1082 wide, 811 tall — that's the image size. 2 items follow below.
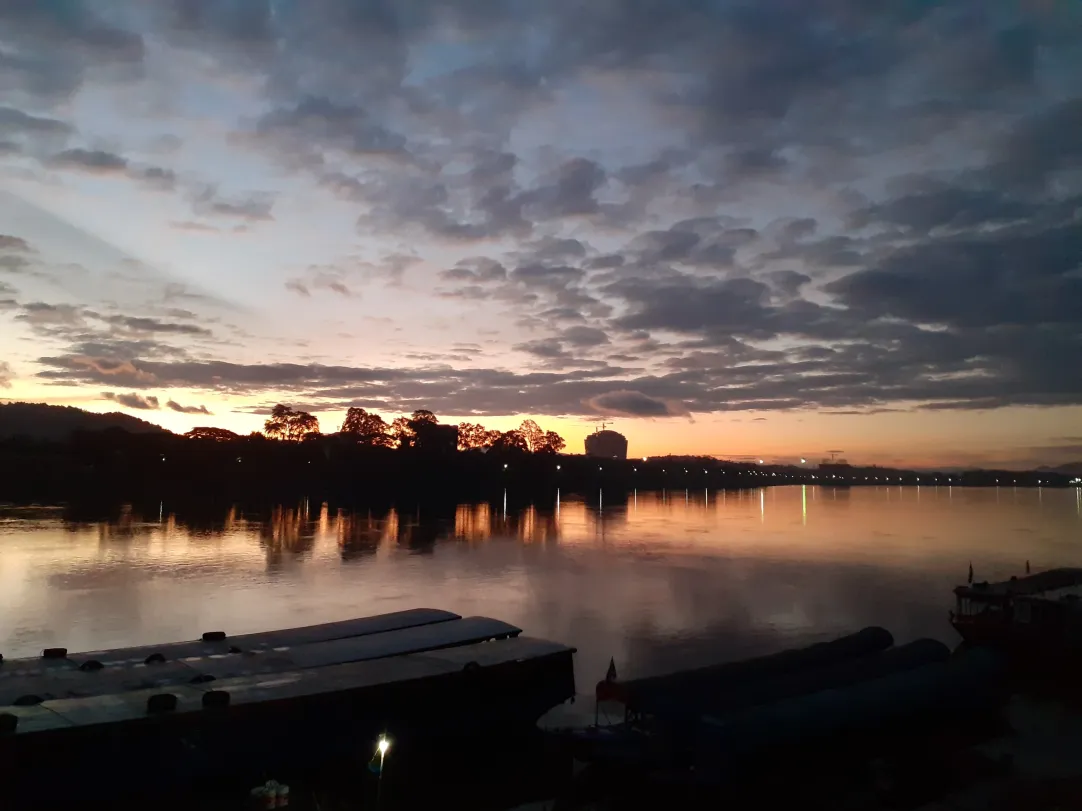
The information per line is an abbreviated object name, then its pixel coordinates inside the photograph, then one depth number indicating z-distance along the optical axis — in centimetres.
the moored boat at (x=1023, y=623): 2805
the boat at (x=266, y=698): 1437
